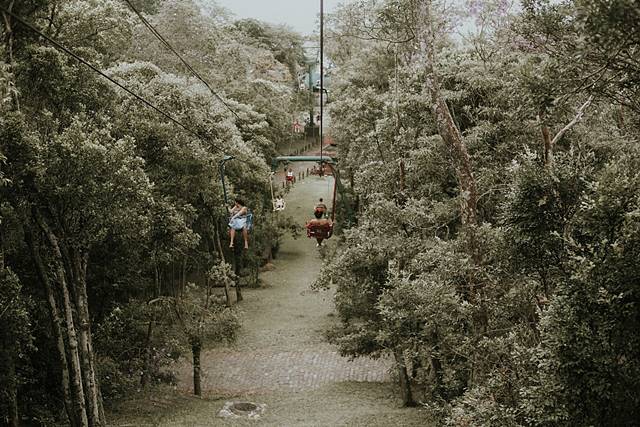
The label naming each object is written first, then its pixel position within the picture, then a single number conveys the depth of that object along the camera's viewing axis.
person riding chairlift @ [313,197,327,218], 19.70
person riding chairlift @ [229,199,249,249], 19.05
